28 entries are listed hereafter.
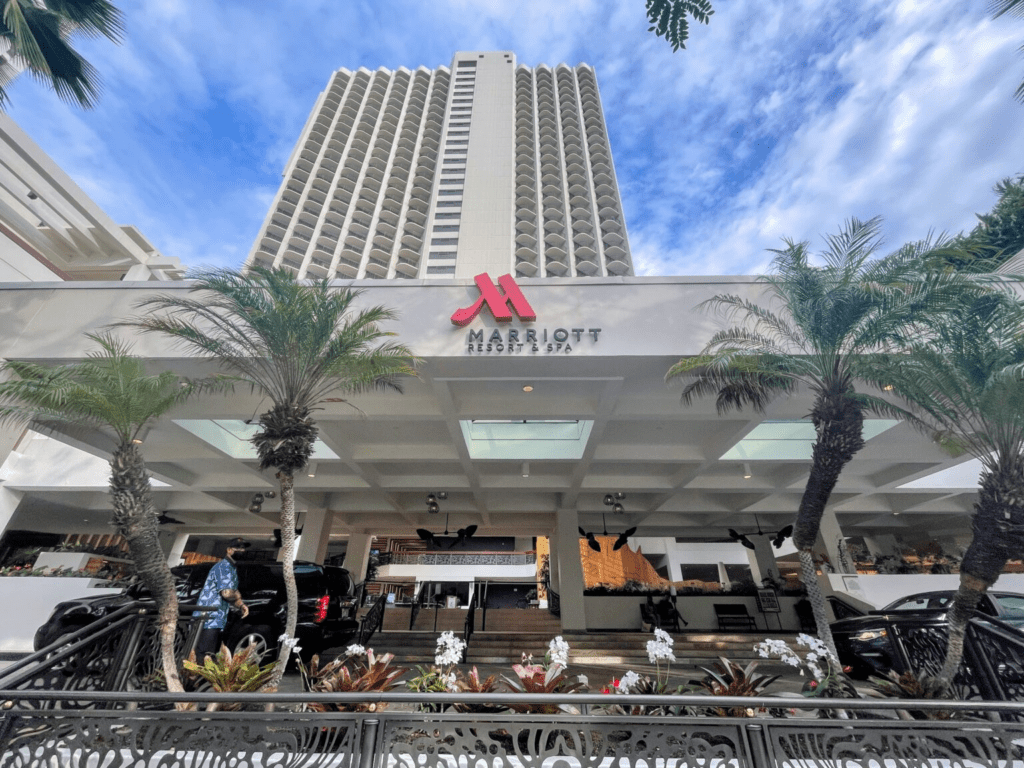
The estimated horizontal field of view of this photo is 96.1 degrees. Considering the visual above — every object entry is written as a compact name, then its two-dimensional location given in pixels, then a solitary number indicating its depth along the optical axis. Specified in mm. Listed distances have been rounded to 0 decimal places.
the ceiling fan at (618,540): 15227
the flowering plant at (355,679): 4175
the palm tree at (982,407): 4777
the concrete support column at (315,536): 14312
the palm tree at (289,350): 5621
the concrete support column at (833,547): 14086
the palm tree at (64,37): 6406
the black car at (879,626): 7164
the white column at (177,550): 19459
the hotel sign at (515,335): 6570
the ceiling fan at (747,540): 15135
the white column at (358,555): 17672
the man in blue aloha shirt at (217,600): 5293
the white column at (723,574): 24562
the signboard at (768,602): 14344
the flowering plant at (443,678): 4089
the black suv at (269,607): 6828
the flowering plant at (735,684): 4196
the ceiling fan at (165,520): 15697
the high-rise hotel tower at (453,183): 46062
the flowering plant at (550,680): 4040
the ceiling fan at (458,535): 16308
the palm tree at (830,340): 5348
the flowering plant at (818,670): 4348
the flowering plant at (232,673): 4367
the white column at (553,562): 16609
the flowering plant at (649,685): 4168
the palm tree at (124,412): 5094
